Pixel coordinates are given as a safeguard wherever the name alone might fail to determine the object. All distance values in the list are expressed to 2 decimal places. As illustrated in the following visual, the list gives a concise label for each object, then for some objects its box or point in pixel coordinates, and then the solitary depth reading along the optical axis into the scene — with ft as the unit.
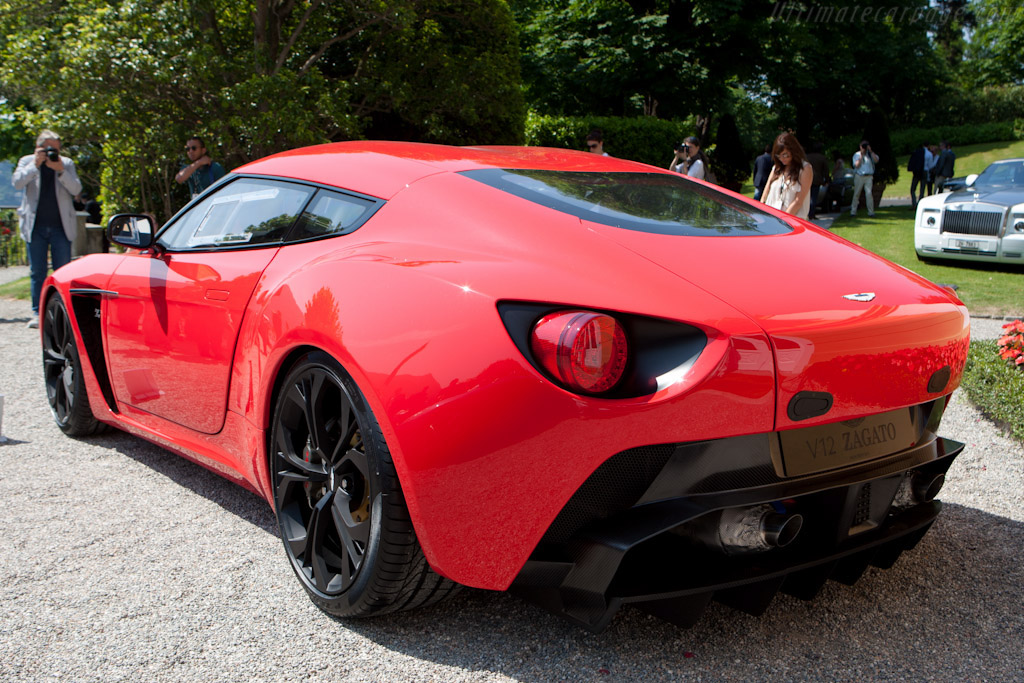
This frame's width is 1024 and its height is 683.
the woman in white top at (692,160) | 37.01
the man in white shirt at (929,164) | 71.05
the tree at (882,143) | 82.28
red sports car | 6.38
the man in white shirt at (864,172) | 58.59
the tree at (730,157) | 85.61
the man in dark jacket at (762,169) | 51.83
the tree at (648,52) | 88.43
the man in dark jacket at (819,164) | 52.49
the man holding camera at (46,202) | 27.25
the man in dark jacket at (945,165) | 68.28
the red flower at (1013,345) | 17.67
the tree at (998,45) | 157.17
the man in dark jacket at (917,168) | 68.54
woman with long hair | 23.56
